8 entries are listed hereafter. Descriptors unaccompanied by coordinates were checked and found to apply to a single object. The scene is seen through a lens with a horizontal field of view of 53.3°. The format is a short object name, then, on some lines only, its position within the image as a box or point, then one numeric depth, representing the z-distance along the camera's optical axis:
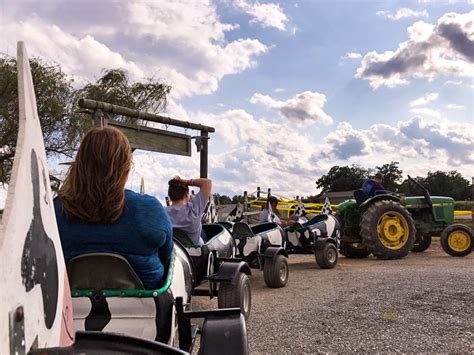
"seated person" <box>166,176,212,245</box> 4.65
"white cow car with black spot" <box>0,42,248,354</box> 1.01
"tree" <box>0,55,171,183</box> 13.76
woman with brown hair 2.21
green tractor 10.02
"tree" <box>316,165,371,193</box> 72.32
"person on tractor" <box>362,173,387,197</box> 10.95
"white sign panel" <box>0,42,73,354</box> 1.00
